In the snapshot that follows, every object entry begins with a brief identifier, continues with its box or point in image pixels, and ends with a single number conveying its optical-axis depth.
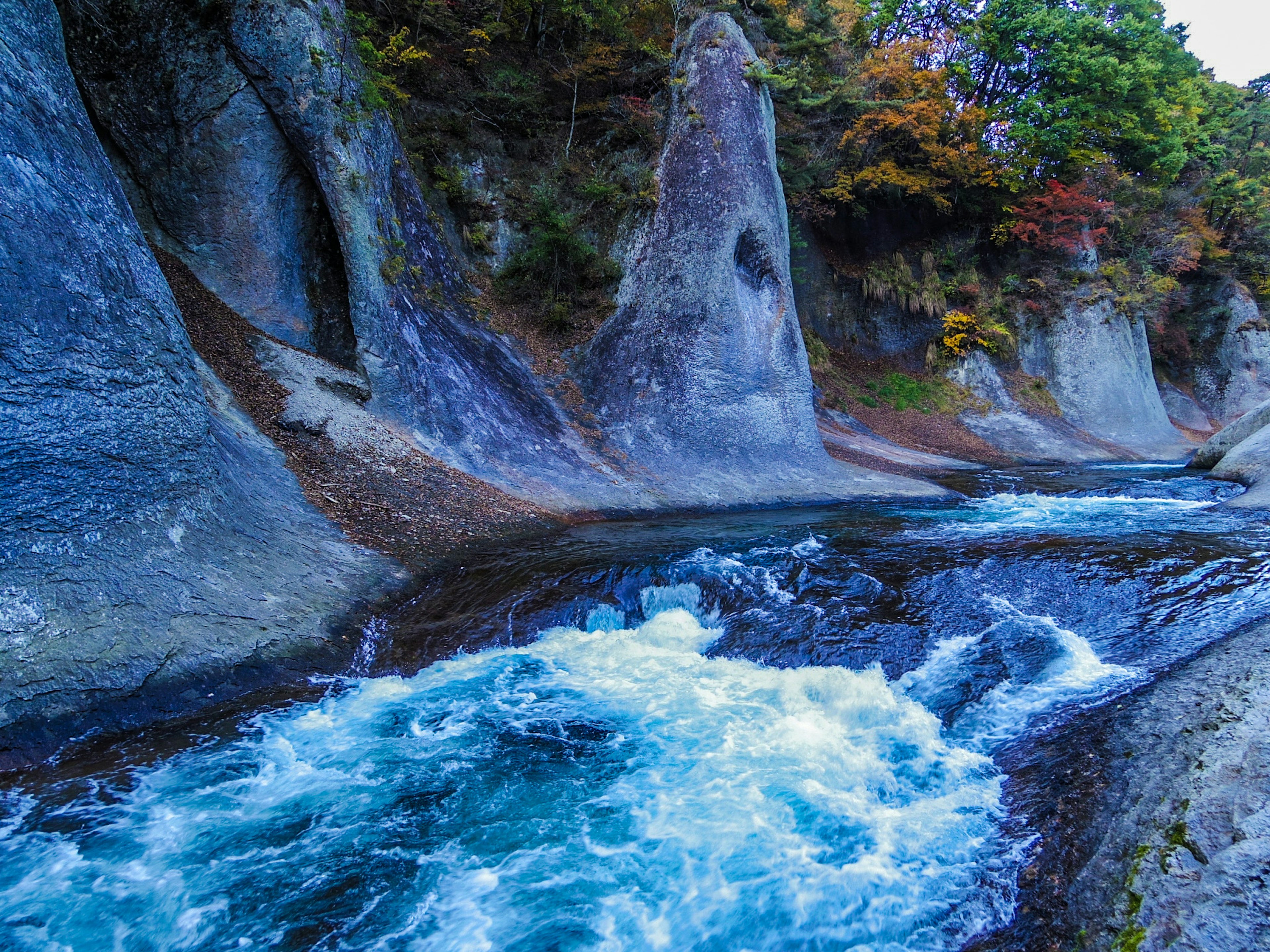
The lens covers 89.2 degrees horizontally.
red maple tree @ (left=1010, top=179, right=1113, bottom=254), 23.36
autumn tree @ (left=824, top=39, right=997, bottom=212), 20.06
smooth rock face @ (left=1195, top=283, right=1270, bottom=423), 29.73
